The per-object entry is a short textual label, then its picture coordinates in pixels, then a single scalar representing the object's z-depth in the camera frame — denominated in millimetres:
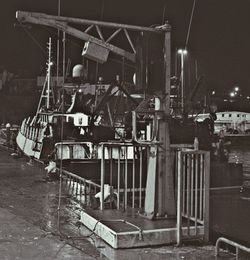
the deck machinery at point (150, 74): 7570
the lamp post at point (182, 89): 19756
